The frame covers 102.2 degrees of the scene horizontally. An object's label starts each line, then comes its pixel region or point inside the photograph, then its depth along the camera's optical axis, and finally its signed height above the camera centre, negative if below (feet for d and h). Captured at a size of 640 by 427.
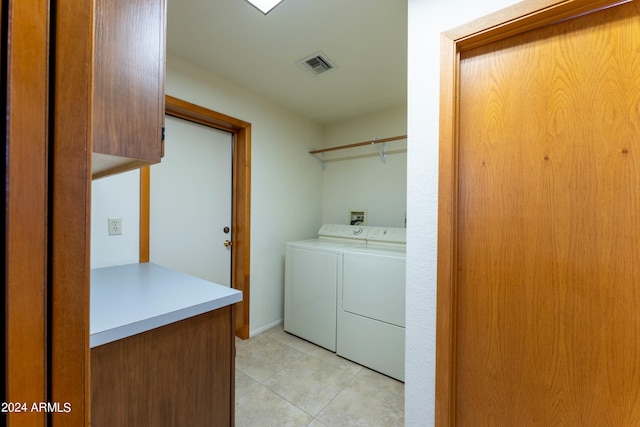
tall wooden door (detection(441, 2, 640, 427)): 2.86 -0.18
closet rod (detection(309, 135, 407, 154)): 7.98 +2.40
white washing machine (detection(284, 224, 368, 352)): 7.44 -2.17
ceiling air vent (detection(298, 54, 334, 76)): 6.24 +3.78
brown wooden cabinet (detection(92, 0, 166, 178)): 2.13 +1.17
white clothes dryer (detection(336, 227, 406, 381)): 6.20 -2.35
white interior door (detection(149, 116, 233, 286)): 6.56 +0.32
